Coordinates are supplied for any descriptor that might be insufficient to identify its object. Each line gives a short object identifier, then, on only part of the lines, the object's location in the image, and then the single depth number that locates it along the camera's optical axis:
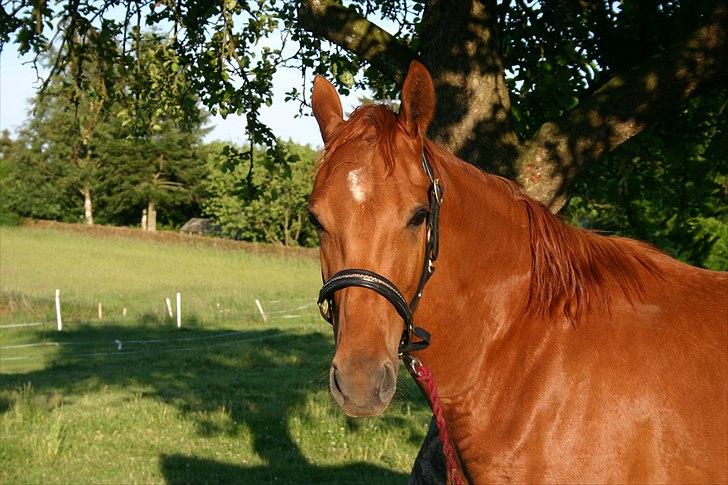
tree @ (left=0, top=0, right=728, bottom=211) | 4.94
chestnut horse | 2.89
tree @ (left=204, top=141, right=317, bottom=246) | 40.12
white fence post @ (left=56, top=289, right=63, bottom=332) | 20.81
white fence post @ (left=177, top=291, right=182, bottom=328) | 22.09
